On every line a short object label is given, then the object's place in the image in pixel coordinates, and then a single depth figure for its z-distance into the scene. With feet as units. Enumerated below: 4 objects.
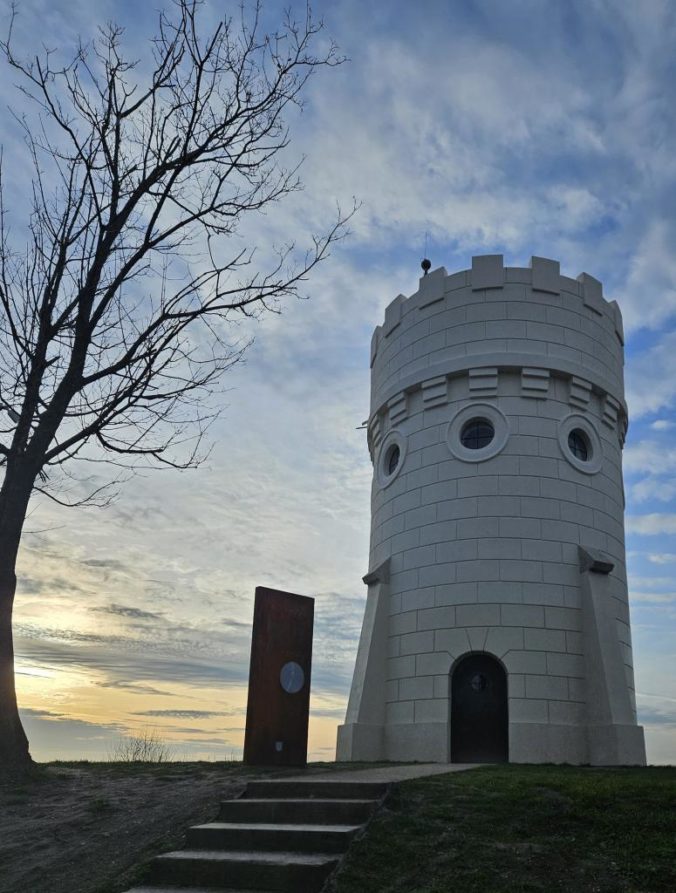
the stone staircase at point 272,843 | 22.72
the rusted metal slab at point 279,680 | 41.98
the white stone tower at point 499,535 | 48.70
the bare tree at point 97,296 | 40.11
